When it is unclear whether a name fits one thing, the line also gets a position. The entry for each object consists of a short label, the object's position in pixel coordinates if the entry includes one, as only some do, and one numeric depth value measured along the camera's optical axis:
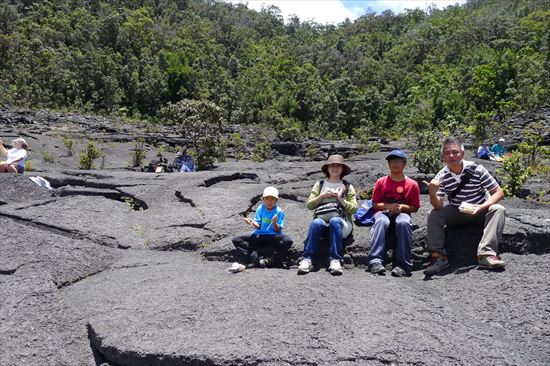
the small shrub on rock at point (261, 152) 24.98
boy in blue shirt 5.69
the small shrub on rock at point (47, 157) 18.64
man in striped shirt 5.12
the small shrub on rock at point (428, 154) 11.48
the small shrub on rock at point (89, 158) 16.47
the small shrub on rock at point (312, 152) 29.80
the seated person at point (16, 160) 9.33
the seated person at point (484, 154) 17.27
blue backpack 6.27
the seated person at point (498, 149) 17.61
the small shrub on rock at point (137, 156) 20.16
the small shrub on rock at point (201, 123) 17.53
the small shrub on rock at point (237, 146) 26.53
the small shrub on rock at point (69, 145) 21.12
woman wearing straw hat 5.31
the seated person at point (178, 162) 14.36
